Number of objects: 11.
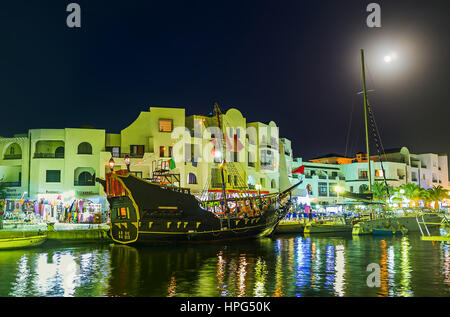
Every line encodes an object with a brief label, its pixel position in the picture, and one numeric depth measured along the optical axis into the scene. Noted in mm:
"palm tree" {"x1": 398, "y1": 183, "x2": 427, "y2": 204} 76688
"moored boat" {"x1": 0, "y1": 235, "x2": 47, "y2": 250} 31062
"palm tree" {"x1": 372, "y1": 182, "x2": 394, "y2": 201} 74125
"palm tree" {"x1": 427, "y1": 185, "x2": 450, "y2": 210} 79625
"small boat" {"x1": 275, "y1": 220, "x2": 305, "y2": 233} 50406
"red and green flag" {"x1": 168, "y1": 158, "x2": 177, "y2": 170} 37628
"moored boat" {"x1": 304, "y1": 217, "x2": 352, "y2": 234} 49062
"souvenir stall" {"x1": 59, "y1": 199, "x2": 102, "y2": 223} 44188
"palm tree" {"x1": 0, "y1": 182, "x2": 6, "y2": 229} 42903
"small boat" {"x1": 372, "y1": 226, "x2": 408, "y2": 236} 46656
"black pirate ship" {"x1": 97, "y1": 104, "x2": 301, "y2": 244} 34125
